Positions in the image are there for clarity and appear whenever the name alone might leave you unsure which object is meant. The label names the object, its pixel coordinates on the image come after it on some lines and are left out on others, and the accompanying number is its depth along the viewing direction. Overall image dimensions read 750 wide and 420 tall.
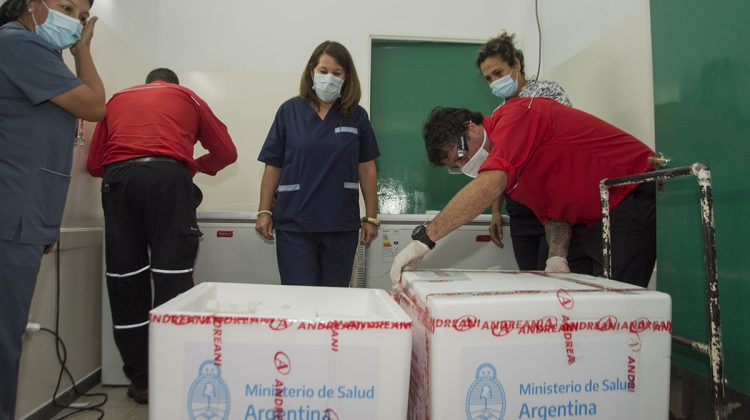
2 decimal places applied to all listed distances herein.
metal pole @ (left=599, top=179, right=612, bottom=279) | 1.02
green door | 2.45
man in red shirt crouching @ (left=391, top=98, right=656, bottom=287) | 1.05
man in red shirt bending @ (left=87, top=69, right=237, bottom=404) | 1.39
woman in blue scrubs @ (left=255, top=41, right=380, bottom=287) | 1.47
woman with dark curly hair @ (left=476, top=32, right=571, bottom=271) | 1.60
